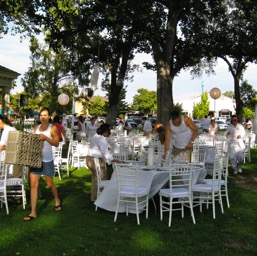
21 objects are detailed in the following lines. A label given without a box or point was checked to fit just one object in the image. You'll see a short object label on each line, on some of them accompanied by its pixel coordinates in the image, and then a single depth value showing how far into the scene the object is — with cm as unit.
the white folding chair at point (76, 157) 984
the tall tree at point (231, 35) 1635
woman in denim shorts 496
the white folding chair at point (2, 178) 521
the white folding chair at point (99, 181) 563
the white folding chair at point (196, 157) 775
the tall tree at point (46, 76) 2861
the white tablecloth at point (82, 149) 986
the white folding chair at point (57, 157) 822
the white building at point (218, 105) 6232
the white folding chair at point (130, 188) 499
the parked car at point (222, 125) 3745
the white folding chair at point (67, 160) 876
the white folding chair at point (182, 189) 500
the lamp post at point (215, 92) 1413
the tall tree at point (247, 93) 3952
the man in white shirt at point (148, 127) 1514
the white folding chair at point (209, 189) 535
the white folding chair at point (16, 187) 550
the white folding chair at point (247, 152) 1159
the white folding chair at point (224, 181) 573
